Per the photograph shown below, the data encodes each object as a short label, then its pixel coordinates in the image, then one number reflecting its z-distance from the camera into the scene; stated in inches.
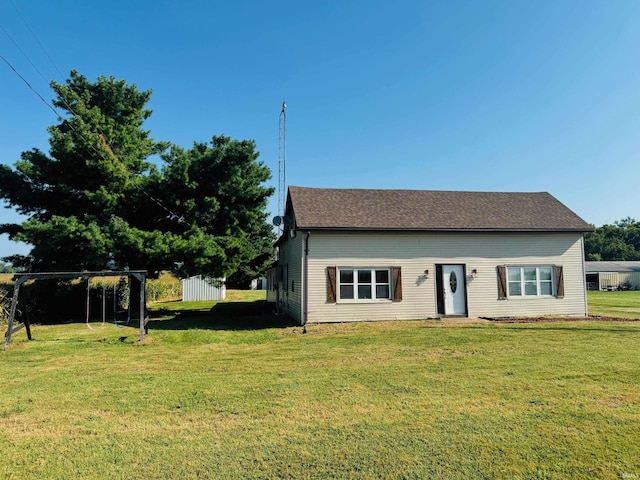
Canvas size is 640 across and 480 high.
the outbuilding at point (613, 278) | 1672.0
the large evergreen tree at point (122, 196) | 588.1
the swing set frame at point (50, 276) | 390.6
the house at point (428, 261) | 538.9
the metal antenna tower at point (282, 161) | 1235.4
